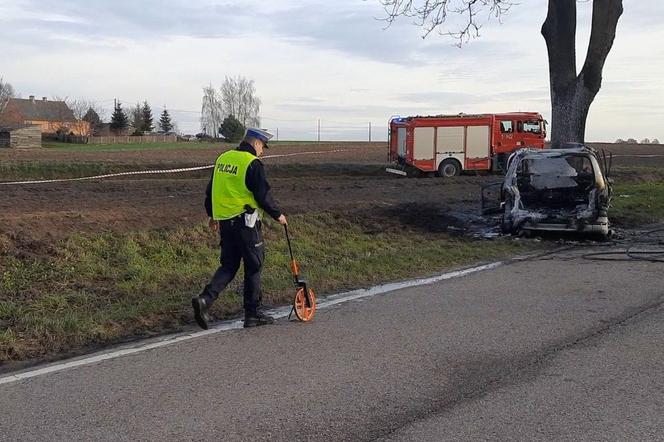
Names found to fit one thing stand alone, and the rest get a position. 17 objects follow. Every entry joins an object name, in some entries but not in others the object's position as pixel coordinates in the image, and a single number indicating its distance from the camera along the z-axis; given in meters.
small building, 60.47
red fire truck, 29.98
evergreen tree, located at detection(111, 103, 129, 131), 93.38
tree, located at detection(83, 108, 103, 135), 96.26
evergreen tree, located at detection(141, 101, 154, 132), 99.59
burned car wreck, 12.62
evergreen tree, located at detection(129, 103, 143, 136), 99.12
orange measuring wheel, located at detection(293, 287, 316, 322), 6.62
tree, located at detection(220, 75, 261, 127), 119.19
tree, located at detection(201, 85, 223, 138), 118.38
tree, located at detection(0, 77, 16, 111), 102.60
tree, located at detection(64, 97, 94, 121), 100.50
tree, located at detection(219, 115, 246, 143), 83.96
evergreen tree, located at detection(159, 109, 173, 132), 113.12
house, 90.19
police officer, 6.35
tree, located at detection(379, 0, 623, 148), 16.69
